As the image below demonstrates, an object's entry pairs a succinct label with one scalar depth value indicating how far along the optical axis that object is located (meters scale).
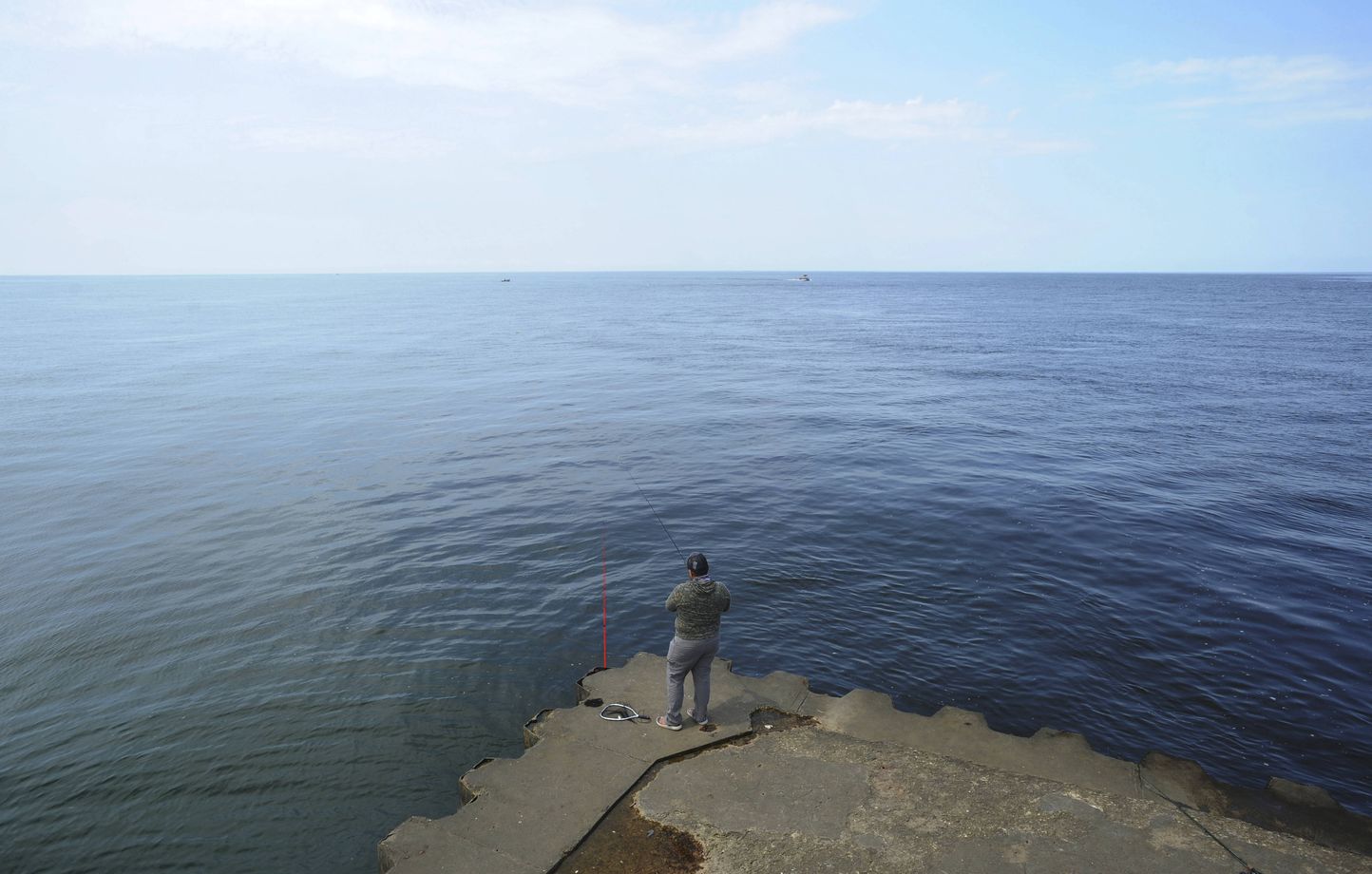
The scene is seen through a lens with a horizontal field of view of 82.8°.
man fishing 8.33
